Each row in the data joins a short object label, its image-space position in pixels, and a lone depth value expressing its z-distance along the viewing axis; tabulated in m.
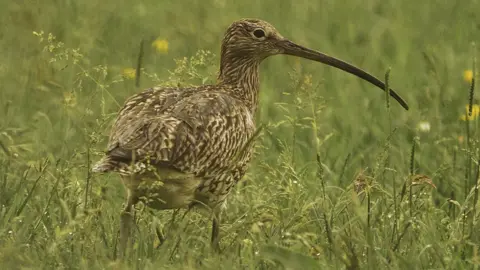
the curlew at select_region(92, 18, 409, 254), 13.94
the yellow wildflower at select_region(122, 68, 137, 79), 16.19
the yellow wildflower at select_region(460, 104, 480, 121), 18.79
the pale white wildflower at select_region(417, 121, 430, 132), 19.41
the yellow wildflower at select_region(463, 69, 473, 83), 21.72
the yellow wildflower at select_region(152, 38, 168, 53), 23.72
